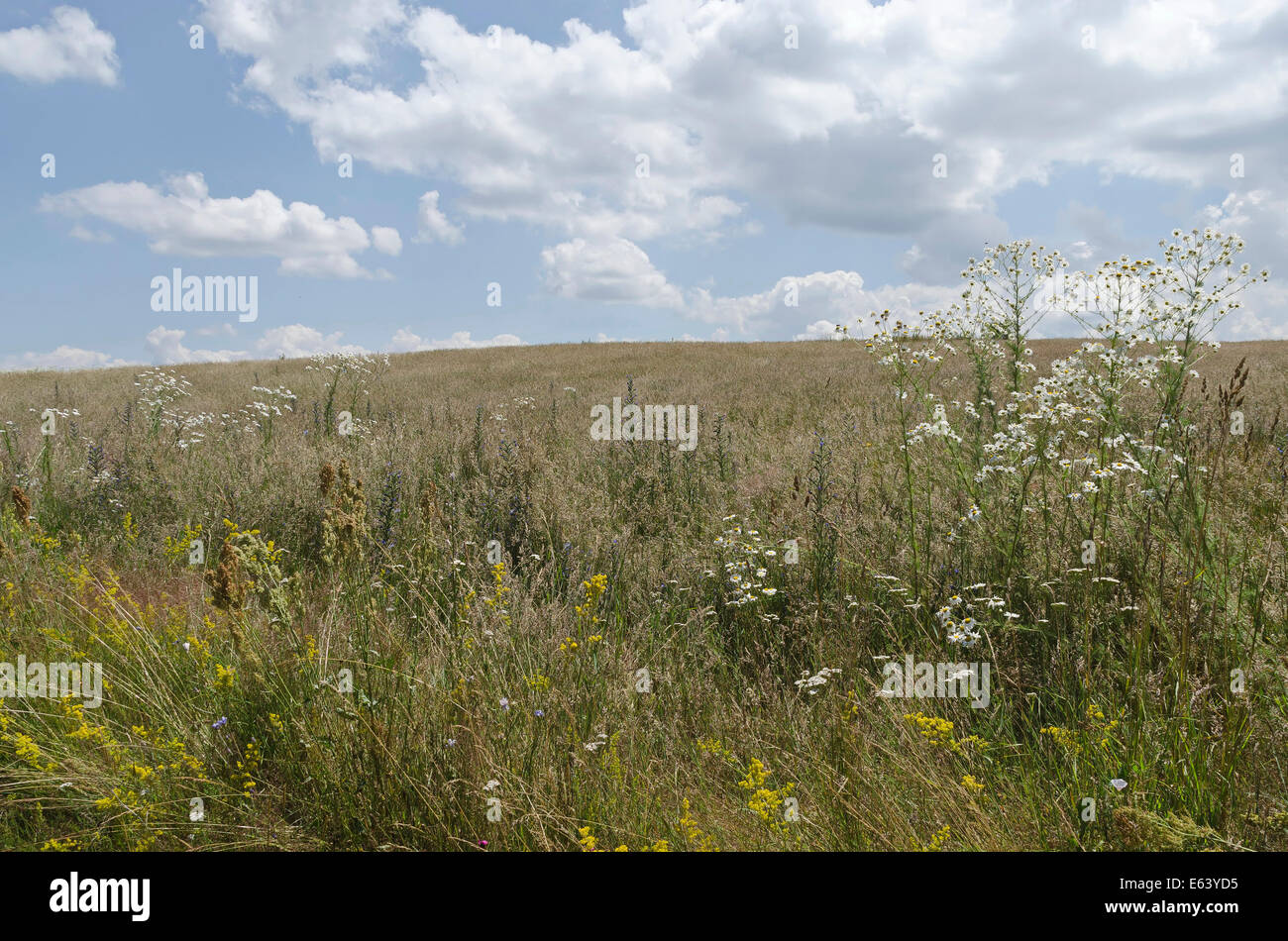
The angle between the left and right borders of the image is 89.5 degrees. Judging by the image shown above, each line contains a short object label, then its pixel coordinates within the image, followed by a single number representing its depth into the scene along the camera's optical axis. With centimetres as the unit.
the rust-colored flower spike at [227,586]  276
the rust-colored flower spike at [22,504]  418
